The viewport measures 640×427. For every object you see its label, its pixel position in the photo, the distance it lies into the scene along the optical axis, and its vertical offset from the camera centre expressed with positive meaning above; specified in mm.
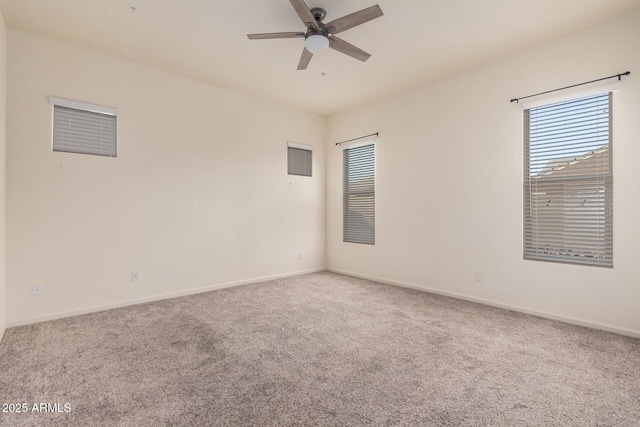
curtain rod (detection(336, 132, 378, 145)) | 5037 +1315
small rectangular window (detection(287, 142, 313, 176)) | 5395 +994
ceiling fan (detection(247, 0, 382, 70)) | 2342 +1562
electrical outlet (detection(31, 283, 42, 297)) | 3133 -799
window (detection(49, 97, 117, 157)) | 3291 +958
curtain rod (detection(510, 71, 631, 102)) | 2838 +1314
